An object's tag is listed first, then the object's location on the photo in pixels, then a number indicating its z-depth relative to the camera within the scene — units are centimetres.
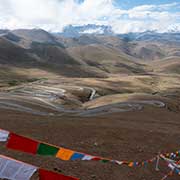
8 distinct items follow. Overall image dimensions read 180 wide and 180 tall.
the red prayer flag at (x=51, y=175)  991
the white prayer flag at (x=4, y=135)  1116
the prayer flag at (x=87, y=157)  1305
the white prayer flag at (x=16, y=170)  1029
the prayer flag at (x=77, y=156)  1277
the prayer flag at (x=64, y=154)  1225
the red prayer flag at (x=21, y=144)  1113
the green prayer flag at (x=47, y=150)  1158
